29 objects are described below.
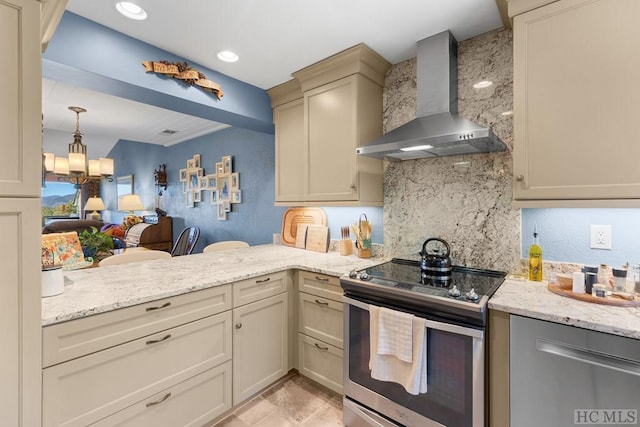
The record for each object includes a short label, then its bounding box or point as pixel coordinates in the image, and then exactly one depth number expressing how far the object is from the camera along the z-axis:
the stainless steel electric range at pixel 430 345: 1.35
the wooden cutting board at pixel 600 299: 1.29
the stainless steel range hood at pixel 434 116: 1.74
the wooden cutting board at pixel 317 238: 2.75
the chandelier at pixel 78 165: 3.90
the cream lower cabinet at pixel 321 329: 1.99
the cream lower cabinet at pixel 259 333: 1.85
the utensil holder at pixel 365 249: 2.43
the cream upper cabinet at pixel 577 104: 1.29
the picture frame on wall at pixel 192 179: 4.82
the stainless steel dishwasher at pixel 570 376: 1.10
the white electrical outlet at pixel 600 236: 1.55
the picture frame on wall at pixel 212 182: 4.41
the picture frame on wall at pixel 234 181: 4.02
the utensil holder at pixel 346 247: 2.54
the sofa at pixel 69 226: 4.81
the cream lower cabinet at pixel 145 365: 1.22
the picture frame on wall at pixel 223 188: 4.20
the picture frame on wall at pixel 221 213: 4.23
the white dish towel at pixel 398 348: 1.45
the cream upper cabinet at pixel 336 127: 2.22
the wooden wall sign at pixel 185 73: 1.99
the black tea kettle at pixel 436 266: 1.78
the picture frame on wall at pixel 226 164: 4.14
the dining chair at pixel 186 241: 4.52
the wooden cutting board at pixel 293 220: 2.96
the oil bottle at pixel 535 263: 1.69
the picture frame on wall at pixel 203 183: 4.62
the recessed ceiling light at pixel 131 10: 1.61
